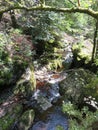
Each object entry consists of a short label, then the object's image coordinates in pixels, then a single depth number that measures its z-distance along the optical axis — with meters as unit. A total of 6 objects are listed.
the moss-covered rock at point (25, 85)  4.34
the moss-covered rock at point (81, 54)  6.32
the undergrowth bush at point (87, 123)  2.11
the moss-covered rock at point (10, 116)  3.37
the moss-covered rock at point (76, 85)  4.17
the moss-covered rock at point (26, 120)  3.45
